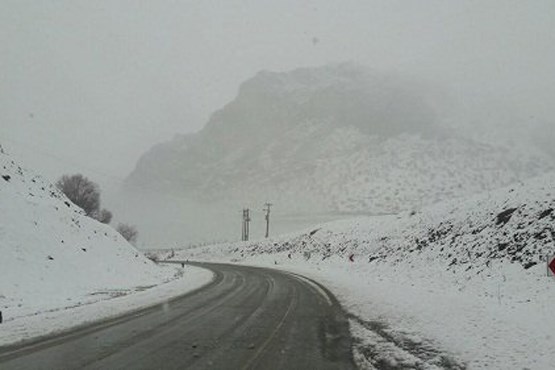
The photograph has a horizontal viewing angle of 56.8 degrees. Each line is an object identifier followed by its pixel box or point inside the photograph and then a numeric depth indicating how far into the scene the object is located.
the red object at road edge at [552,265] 12.66
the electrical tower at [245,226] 95.19
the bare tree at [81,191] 89.56
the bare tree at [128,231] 115.66
